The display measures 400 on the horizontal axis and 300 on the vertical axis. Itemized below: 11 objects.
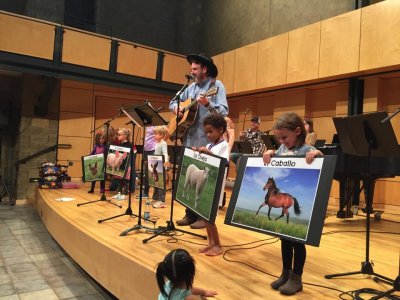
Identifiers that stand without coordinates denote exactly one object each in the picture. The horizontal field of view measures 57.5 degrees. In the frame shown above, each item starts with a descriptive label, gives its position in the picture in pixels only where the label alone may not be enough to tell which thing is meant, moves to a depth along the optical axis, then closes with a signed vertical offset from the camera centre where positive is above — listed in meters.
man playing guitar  3.13 +0.49
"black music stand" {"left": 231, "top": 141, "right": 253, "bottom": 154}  5.61 +0.12
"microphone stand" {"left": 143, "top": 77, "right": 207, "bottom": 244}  2.90 -0.67
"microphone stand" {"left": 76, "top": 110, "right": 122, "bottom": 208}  4.67 -0.75
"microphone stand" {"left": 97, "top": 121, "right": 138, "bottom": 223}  3.64 -0.68
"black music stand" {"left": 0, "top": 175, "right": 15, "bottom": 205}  7.25 -1.19
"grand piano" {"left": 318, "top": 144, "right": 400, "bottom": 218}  3.68 -0.03
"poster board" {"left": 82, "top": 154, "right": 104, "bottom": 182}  5.01 -0.31
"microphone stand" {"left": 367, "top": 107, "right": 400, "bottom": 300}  1.91 -0.67
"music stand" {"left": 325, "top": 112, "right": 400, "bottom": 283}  2.10 +0.15
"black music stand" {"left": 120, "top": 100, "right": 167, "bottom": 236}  3.17 +0.29
